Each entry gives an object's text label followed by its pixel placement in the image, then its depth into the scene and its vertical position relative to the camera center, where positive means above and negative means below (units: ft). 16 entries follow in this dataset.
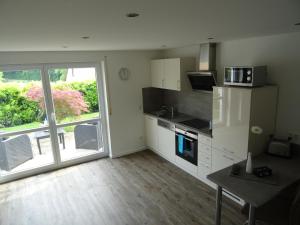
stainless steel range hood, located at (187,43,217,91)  11.86 +0.07
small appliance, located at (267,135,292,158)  8.98 -3.37
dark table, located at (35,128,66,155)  14.12 -3.85
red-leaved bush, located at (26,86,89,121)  13.50 -1.71
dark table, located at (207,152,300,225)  6.68 -3.87
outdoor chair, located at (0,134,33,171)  13.25 -4.63
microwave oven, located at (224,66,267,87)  8.90 -0.35
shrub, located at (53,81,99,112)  14.42 -1.06
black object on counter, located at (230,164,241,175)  7.94 -3.72
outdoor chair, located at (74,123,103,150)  15.46 -4.52
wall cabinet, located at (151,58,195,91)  13.15 -0.09
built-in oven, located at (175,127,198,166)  12.27 -4.37
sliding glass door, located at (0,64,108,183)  13.10 -2.71
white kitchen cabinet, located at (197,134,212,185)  11.35 -4.64
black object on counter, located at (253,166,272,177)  7.64 -3.69
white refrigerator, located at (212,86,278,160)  9.02 -2.15
